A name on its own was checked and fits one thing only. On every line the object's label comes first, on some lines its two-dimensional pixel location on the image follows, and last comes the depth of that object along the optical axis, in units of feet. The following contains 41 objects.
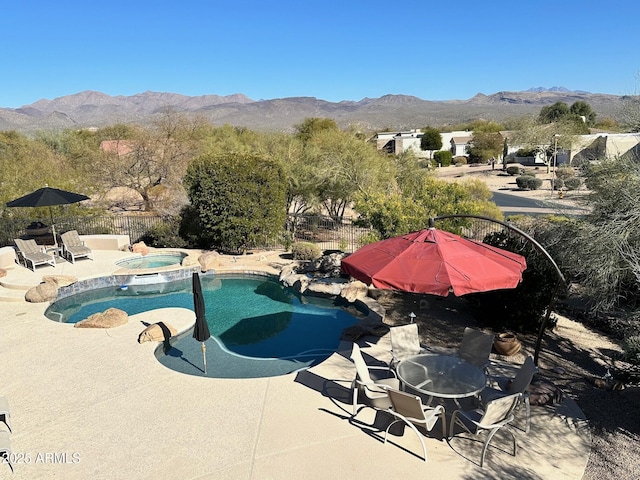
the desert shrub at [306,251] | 53.11
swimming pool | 29.30
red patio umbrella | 20.44
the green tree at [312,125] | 147.07
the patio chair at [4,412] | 19.27
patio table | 20.43
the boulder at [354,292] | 39.78
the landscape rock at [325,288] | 41.52
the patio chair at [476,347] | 23.40
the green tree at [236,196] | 55.06
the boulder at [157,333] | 30.99
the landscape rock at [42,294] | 40.04
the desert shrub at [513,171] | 159.02
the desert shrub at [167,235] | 60.70
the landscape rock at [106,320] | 33.68
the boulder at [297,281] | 43.57
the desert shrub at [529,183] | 126.52
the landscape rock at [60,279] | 42.78
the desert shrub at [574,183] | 34.53
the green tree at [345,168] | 70.03
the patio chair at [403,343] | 24.31
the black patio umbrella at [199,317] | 25.73
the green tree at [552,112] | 210.73
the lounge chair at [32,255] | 48.88
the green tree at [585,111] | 251.25
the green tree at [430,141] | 225.76
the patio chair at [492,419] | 17.60
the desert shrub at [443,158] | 198.80
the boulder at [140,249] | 56.70
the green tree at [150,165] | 83.61
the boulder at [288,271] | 46.60
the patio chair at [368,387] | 20.72
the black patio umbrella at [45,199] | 47.65
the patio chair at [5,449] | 17.89
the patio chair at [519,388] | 19.98
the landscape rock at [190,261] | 50.57
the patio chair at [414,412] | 17.93
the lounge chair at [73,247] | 51.67
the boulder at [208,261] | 50.80
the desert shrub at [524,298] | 30.32
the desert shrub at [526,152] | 168.57
